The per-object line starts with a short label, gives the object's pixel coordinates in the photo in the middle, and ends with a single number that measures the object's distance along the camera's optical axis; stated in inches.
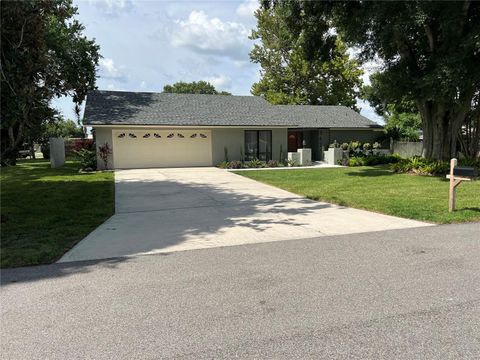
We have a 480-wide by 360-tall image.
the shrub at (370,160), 859.4
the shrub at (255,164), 853.2
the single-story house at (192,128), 829.8
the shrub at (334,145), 954.7
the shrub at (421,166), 620.4
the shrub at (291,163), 886.2
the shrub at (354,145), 946.7
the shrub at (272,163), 869.2
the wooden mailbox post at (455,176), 321.8
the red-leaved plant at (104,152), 798.8
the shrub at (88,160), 786.8
